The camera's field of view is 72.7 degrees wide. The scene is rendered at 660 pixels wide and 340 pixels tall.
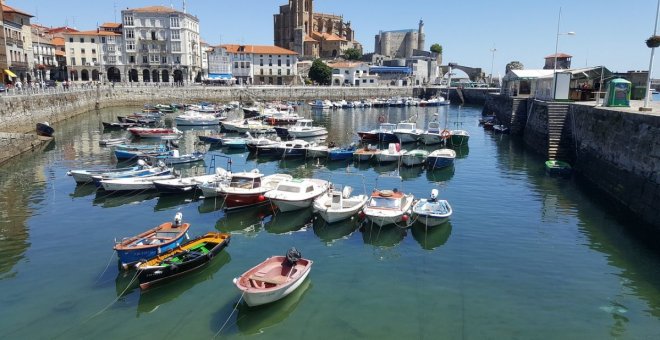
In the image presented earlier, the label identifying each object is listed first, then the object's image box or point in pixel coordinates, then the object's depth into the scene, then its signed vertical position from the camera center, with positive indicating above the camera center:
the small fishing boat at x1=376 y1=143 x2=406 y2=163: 37.88 -4.91
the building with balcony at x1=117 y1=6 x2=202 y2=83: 101.88 +10.78
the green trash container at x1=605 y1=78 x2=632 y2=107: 32.56 +0.65
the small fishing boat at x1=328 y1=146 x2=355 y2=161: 38.97 -5.06
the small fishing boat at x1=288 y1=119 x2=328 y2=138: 52.38 -4.22
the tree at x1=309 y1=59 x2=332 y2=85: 122.75 +6.19
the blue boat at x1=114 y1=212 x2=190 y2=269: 17.12 -5.97
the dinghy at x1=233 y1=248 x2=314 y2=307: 14.41 -6.20
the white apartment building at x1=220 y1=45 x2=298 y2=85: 119.31 +7.91
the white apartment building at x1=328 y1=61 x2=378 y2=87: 132.00 +6.25
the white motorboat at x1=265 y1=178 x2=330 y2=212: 23.89 -5.36
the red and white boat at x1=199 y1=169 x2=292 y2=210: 25.08 -5.39
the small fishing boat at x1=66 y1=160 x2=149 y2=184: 29.06 -5.38
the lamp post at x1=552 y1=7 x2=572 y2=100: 44.00 +1.18
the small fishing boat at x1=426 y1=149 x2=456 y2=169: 36.50 -5.03
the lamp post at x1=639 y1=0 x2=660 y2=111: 27.58 +1.43
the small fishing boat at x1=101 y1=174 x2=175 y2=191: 27.48 -5.64
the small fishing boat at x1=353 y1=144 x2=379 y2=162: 38.47 -4.96
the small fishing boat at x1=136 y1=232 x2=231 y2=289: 15.78 -6.21
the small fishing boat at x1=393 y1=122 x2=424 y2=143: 48.97 -4.05
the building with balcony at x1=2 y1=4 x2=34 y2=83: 71.00 +7.72
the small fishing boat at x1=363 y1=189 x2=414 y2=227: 21.48 -5.47
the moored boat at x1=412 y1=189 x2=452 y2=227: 21.77 -5.60
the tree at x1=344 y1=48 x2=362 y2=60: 154.75 +14.17
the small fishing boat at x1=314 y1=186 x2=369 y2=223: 22.23 -5.56
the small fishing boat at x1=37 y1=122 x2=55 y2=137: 46.28 -4.14
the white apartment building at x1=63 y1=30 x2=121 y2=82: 102.44 +8.62
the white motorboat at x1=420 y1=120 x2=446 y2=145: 47.34 -4.12
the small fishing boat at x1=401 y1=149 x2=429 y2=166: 37.16 -5.01
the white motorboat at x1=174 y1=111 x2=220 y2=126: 63.47 -3.88
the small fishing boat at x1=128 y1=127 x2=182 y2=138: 49.14 -4.45
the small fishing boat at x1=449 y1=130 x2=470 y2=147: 46.94 -4.17
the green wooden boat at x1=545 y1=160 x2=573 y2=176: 33.03 -5.02
